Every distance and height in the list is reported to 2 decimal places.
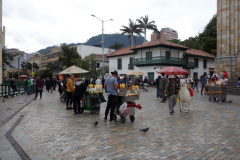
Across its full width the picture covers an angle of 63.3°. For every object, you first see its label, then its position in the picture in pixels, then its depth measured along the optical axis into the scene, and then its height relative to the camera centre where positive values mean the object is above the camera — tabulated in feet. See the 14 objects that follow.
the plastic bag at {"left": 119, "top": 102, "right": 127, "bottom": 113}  21.69 -3.35
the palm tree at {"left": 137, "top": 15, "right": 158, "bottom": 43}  146.82 +40.94
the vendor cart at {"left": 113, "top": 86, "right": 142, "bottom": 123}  22.35 -2.55
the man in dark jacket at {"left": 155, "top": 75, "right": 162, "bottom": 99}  46.60 -3.61
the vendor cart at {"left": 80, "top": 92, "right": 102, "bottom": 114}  27.55 -3.41
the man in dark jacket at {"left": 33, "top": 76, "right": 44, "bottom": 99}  44.81 -1.55
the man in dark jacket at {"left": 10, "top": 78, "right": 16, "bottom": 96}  53.36 -1.69
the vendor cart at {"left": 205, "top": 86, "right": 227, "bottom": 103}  37.70 -2.89
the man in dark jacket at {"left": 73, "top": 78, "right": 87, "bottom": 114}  26.84 -1.67
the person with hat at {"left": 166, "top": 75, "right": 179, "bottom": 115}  27.07 -2.03
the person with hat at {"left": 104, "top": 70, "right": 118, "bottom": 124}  21.81 -1.36
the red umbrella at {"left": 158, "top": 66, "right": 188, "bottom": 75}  41.05 +1.48
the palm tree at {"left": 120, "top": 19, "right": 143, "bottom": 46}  148.56 +37.52
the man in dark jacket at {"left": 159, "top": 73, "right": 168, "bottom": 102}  40.40 -1.05
